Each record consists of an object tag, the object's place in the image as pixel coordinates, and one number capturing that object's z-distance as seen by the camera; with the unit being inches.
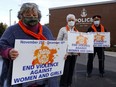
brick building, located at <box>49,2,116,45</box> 498.6
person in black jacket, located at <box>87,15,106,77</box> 154.3
